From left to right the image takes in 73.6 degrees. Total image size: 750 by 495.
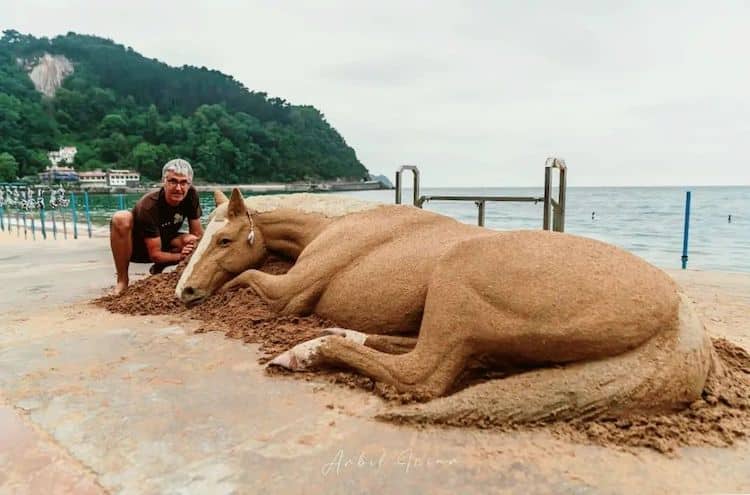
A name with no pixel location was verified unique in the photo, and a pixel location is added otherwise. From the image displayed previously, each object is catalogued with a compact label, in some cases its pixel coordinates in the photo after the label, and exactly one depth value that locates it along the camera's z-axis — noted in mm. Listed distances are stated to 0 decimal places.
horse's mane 3990
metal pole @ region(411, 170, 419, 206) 7348
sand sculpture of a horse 2117
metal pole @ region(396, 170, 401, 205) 7273
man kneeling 4930
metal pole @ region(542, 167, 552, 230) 5715
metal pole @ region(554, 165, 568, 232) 5671
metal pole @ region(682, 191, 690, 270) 8152
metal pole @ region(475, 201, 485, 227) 6809
